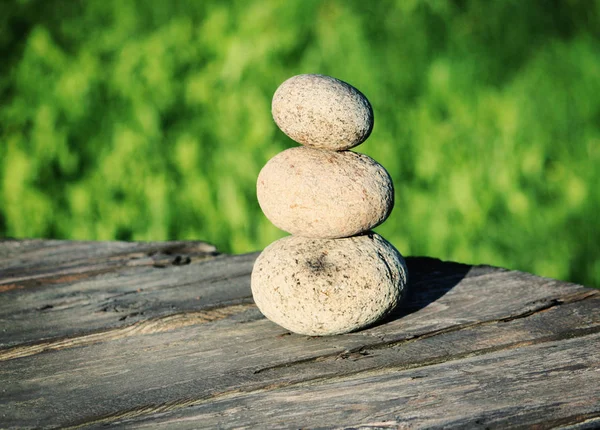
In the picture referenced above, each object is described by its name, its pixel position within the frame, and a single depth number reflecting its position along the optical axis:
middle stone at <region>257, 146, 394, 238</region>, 2.14
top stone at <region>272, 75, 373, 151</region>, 2.12
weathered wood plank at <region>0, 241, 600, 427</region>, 1.82
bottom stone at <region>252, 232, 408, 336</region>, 2.11
